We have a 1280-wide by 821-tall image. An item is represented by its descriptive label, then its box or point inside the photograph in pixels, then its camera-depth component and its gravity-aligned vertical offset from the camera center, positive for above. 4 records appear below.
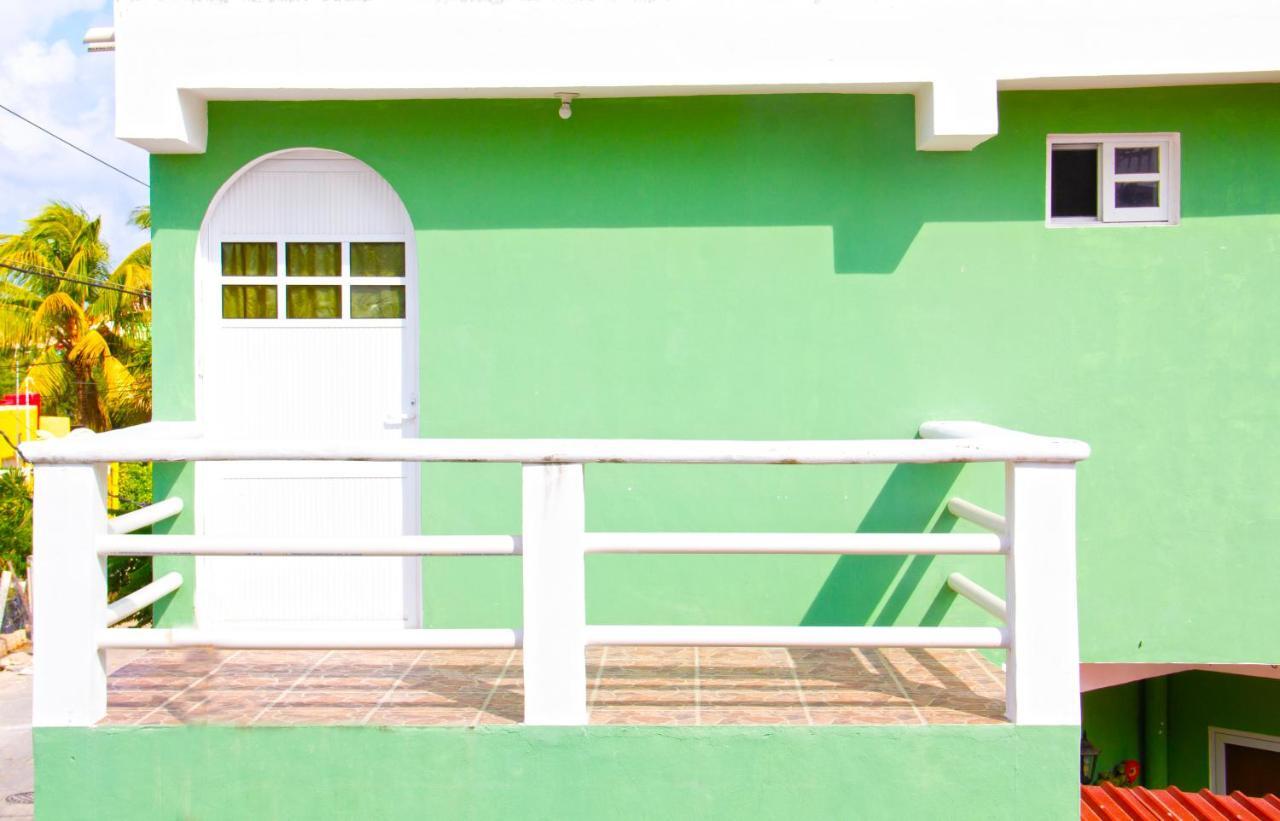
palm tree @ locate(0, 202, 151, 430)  21.98 +1.29
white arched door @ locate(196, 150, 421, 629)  6.02 +0.05
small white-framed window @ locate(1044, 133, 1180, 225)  5.89 +0.99
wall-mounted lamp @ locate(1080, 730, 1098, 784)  8.78 -2.87
